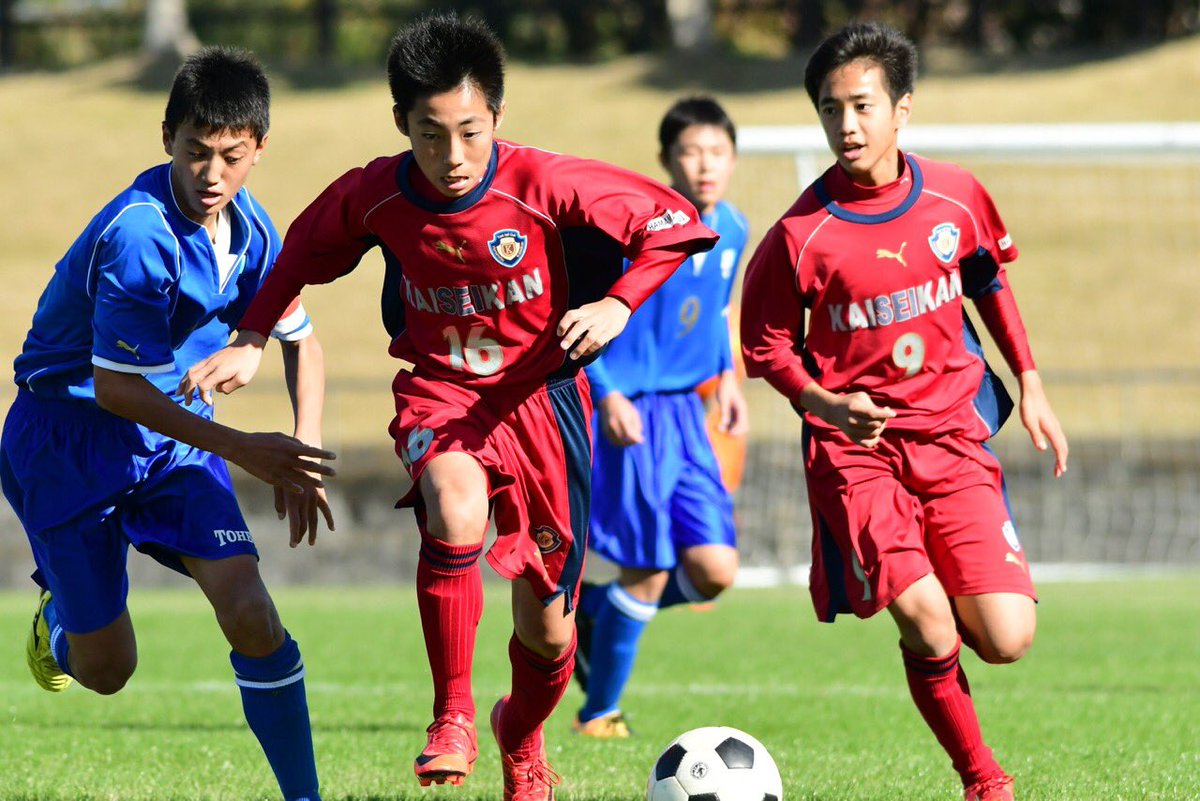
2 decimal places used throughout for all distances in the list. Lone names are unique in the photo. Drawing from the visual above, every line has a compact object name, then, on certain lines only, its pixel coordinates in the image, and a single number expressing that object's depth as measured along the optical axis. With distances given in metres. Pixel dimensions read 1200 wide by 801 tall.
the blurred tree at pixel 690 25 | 66.94
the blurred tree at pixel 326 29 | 70.62
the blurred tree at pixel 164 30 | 69.31
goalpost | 21.66
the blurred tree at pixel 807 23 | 66.87
